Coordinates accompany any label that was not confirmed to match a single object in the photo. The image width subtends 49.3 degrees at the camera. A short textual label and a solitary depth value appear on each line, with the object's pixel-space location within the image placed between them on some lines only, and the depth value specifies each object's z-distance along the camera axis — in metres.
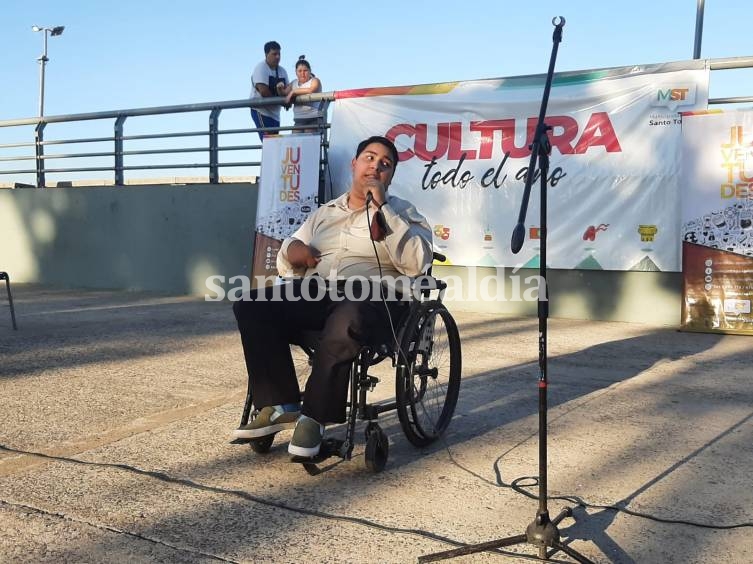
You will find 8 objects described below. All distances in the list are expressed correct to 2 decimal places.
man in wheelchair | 3.06
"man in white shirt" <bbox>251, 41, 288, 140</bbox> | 9.43
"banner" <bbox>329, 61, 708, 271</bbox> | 7.17
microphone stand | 2.33
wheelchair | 3.12
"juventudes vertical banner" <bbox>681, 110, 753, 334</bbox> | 6.70
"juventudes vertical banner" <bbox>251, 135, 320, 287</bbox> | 8.63
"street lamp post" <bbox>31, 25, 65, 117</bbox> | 22.42
